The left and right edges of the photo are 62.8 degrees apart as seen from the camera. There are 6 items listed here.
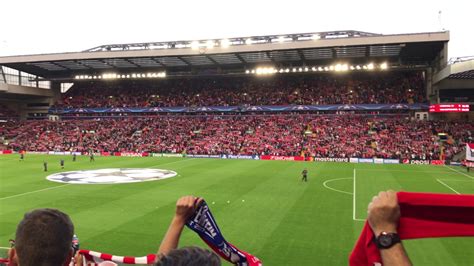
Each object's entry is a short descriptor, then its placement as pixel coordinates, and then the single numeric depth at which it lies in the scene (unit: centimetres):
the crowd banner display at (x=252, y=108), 6362
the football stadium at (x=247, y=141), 1656
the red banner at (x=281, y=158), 5294
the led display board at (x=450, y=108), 5453
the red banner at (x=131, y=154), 5906
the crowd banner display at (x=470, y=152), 3925
